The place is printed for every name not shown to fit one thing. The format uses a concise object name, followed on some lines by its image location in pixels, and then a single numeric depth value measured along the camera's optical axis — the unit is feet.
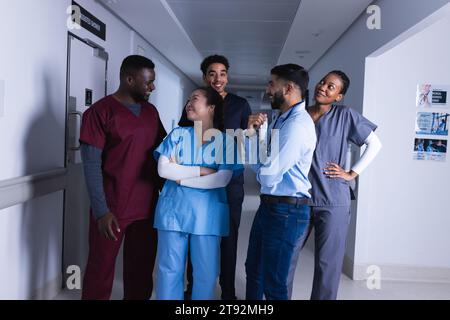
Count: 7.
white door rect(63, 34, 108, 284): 8.78
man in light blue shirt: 5.90
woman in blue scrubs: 6.21
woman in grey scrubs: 6.97
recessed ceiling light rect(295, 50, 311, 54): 16.43
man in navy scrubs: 7.80
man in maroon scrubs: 6.52
